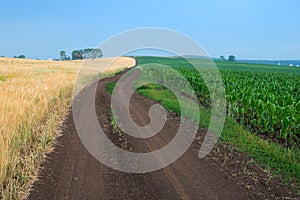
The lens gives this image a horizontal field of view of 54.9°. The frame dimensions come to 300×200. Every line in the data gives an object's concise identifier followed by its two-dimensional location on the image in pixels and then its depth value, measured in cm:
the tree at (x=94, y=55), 7499
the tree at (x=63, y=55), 13462
